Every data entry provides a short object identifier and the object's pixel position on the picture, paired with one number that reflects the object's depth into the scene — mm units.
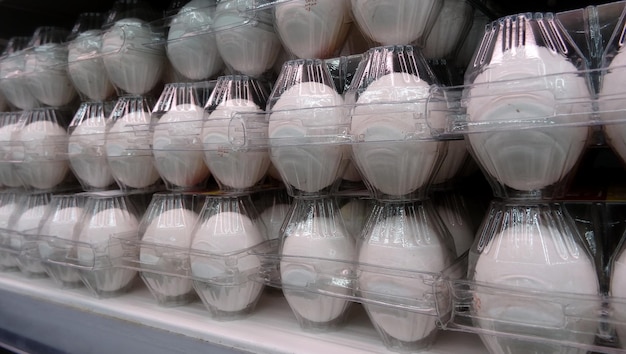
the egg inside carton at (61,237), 325
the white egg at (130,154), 314
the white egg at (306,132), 219
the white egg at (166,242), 280
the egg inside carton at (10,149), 386
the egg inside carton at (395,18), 209
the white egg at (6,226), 387
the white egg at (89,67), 351
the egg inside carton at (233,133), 255
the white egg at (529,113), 161
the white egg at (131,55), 328
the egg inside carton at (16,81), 401
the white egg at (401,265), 196
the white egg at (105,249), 303
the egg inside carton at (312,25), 236
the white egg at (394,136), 193
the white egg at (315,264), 219
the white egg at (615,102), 153
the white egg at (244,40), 274
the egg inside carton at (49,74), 384
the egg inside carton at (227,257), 250
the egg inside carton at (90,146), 342
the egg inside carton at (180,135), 278
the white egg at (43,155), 373
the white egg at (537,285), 160
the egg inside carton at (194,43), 301
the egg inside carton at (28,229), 345
